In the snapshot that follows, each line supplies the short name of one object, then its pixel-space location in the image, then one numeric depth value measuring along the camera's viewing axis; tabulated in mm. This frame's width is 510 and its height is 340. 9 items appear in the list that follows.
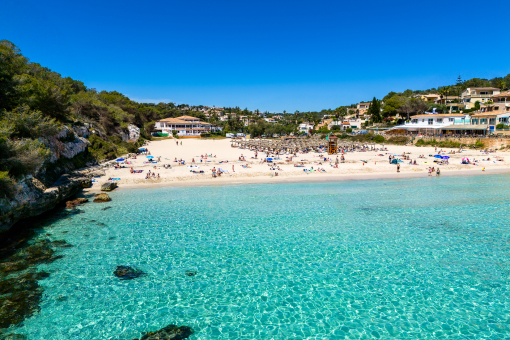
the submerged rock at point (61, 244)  13055
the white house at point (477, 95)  75438
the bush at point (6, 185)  12547
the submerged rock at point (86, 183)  23941
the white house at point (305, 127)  112700
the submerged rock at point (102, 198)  20531
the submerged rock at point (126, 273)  10523
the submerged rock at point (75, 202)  19136
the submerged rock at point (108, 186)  23678
